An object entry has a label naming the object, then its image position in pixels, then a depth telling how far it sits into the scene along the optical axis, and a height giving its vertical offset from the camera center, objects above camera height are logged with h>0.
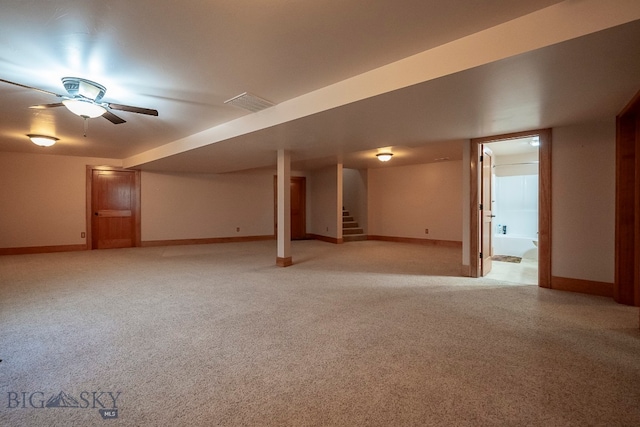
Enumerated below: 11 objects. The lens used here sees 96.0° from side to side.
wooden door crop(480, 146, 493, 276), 4.24 +0.00
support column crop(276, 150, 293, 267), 4.89 +0.02
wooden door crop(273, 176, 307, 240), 9.09 +0.16
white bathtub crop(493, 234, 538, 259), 6.14 -0.74
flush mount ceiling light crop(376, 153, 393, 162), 6.21 +1.22
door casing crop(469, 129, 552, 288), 3.55 +0.11
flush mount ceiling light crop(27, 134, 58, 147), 4.54 +1.16
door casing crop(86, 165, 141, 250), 6.76 +0.19
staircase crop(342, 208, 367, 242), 8.45 -0.54
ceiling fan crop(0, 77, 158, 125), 2.60 +1.08
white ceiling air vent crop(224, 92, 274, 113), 3.01 +1.21
